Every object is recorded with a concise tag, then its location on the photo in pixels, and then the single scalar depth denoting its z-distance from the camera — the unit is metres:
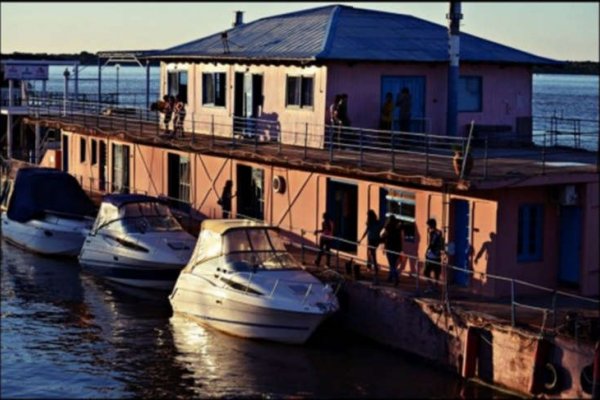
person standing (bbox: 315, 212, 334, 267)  28.62
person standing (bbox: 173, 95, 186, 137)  39.34
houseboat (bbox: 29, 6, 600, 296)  25.89
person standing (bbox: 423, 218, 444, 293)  25.72
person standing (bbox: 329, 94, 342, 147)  31.89
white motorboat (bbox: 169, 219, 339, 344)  25.06
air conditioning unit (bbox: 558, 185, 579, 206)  25.81
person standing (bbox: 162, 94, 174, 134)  40.03
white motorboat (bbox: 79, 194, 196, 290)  31.73
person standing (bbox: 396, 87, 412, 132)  32.97
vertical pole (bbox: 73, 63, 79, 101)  53.27
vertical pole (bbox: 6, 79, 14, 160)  50.81
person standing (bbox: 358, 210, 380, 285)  27.55
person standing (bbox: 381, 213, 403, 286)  27.12
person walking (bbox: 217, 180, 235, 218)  34.88
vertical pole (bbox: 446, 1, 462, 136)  31.67
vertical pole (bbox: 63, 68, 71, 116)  49.03
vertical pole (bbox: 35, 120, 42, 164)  51.53
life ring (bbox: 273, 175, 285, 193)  32.62
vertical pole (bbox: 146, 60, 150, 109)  47.47
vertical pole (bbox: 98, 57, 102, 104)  49.06
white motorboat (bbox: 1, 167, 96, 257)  37.41
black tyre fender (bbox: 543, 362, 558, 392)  21.00
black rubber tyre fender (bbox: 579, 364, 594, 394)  20.47
